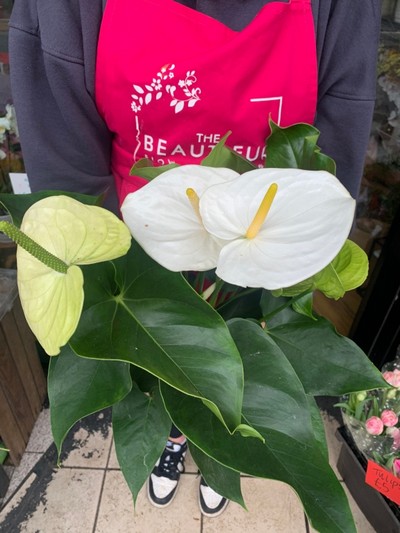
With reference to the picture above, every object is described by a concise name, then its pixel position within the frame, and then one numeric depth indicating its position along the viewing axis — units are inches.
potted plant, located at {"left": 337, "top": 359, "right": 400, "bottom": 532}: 34.7
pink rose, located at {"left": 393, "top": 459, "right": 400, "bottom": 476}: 34.6
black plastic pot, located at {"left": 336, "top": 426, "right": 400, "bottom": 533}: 38.8
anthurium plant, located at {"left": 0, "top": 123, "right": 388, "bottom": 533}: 11.8
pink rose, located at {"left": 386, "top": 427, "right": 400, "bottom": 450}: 36.3
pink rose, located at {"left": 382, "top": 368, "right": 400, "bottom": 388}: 35.1
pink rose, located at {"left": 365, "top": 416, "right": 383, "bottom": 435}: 35.6
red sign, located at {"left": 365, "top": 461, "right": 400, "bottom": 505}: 33.2
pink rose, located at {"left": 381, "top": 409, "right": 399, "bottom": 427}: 35.7
